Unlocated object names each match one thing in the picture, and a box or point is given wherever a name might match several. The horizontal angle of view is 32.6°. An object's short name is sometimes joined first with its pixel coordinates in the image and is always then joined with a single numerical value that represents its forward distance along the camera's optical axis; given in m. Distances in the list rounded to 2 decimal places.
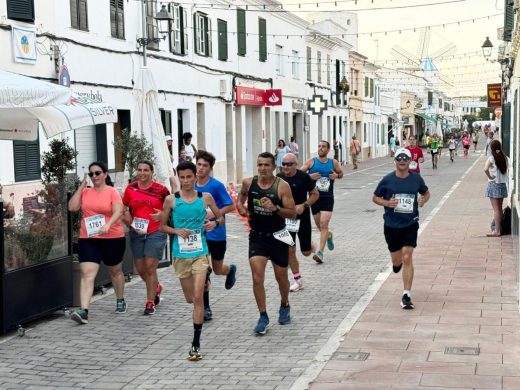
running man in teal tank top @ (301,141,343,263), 12.53
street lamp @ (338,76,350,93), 48.97
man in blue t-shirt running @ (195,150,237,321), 8.77
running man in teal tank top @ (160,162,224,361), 7.70
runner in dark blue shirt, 9.28
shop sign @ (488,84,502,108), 34.59
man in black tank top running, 8.16
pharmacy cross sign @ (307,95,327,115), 36.88
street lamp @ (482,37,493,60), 31.58
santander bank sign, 31.86
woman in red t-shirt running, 9.08
